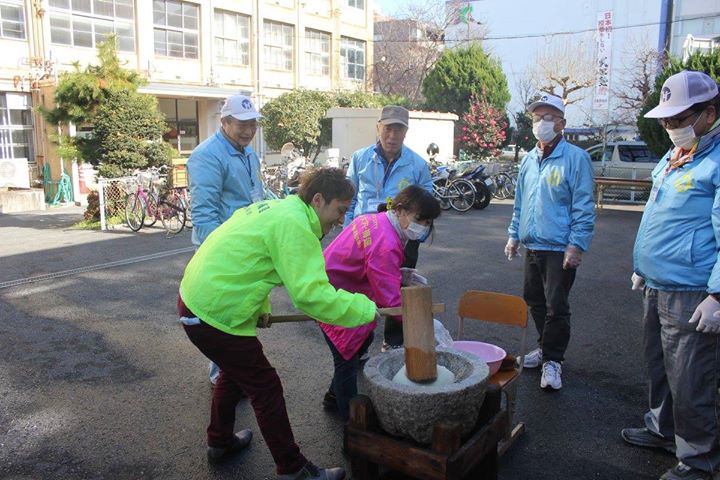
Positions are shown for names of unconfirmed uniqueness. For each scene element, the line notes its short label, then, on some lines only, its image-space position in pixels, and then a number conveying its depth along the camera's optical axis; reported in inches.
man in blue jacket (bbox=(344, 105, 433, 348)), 166.1
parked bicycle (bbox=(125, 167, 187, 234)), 433.7
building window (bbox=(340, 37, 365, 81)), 1110.4
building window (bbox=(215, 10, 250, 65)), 890.7
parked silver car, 637.3
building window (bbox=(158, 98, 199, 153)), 851.4
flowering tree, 900.0
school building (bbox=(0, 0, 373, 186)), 673.0
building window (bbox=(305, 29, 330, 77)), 1034.1
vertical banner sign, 1176.8
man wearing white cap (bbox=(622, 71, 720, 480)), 108.4
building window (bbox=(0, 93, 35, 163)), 674.8
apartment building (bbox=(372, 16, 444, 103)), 1262.3
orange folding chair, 128.1
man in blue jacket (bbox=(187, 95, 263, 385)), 148.5
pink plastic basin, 129.5
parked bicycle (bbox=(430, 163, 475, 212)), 536.4
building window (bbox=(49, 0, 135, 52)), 699.4
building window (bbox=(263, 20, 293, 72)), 962.7
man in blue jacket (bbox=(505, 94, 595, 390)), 151.6
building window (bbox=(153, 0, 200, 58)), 809.5
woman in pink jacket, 119.9
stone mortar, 94.3
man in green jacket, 97.3
